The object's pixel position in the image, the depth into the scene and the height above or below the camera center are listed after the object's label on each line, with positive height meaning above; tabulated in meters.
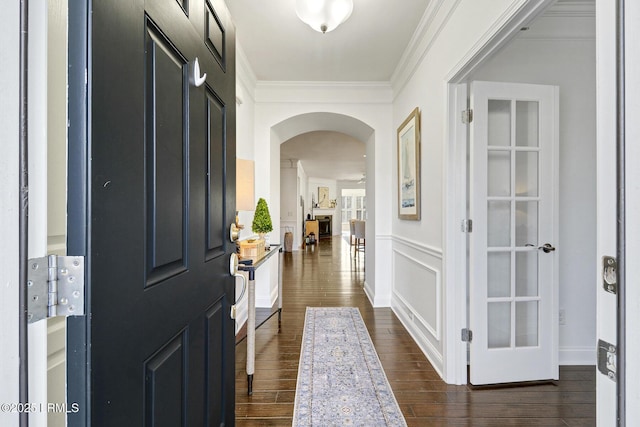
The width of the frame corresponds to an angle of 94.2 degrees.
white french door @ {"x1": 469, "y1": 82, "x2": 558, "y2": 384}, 1.98 -0.14
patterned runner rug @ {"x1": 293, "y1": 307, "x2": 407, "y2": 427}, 1.65 -1.13
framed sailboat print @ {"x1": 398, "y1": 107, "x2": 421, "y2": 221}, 2.64 +0.43
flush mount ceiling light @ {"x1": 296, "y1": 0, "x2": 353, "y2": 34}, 1.88 +1.30
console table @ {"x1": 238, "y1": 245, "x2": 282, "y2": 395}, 1.90 -0.70
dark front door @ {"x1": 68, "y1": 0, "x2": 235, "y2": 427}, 0.50 +0.00
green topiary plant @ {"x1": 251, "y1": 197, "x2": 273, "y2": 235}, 2.79 -0.08
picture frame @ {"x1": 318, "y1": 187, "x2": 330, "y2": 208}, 13.48 +0.68
